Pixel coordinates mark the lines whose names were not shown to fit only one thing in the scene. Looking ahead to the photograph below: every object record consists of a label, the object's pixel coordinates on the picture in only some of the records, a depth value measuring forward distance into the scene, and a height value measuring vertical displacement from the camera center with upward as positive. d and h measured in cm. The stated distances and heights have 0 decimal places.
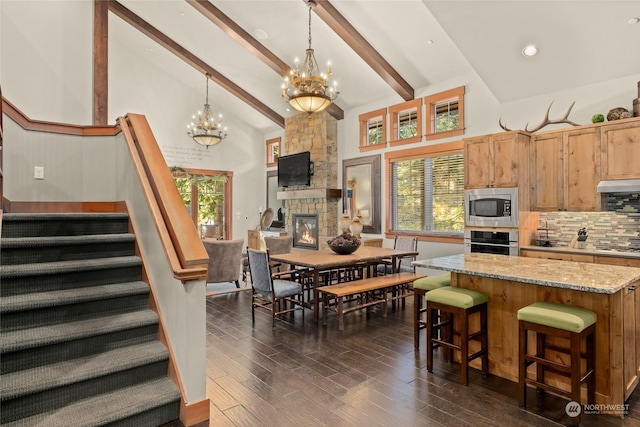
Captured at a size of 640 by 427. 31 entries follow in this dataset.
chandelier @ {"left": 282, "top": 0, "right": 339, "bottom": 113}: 486 +168
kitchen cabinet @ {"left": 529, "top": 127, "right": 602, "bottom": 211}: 457 +64
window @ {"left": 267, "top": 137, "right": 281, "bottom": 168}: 1075 +198
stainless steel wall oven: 499 -31
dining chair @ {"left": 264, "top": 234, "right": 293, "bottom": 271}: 611 -43
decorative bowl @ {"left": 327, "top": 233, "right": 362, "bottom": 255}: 501 -34
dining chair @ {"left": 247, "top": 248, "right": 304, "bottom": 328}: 432 -79
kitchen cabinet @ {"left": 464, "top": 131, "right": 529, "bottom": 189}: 500 +83
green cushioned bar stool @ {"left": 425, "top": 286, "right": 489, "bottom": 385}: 286 -83
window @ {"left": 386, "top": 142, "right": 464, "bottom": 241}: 647 +51
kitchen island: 247 -59
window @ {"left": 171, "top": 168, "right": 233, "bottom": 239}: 995 +57
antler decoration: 481 +129
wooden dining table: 438 -51
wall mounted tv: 868 +120
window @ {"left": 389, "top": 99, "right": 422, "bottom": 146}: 693 +188
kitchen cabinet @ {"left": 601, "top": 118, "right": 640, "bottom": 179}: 423 +82
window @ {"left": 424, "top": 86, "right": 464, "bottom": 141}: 628 +186
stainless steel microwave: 499 +17
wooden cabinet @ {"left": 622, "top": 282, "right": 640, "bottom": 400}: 257 -83
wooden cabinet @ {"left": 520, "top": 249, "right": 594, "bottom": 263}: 446 -45
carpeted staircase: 207 -72
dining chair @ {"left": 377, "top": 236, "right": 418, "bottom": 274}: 583 -64
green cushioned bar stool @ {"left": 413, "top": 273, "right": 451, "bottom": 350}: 348 -65
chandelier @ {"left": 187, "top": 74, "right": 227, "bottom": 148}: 820 +196
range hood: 418 +39
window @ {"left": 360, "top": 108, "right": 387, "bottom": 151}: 755 +188
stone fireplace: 834 +99
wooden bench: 420 -82
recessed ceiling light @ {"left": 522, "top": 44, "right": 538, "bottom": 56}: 477 +218
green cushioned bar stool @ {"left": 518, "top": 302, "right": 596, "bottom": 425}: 232 -80
